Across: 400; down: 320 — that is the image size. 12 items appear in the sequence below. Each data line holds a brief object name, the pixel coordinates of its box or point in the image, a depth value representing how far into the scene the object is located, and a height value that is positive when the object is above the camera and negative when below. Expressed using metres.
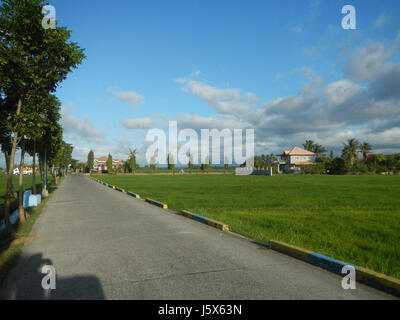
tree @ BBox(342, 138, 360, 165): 103.31 +5.00
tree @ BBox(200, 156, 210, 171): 123.03 +0.54
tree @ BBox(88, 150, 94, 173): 133.50 +2.84
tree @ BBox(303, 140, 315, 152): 119.09 +8.38
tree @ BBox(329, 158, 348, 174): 81.81 -0.45
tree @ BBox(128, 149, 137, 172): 111.66 +1.06
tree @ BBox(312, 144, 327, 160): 115.04 +5.97
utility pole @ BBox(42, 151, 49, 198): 21.90 -2.02
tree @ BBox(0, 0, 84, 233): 8.43 +3.66
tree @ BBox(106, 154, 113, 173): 119.12 +0.75
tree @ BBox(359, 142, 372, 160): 109.69 +6.42
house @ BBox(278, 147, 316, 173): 110.49 +2.75
